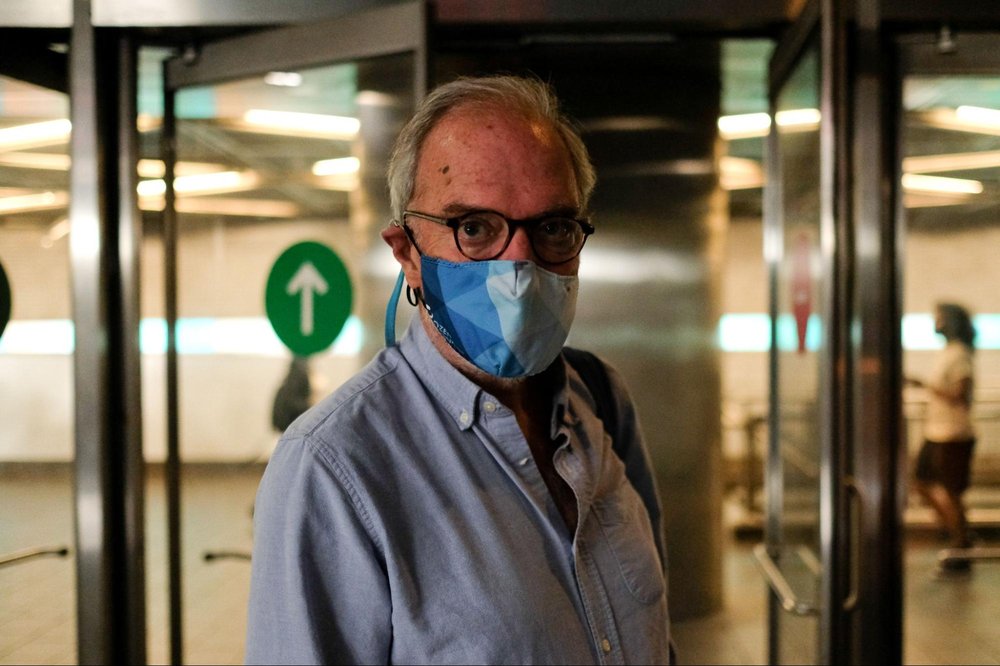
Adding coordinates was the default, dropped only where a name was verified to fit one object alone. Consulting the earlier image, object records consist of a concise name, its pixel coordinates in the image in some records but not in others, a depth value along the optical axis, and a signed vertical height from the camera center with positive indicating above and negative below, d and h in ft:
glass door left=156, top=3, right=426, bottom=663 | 10.02 +0.35
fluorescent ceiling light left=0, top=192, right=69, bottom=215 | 9.53 +1.32
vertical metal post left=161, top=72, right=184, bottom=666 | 10.02 -1.05
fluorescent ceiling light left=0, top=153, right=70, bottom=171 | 9.54 +1.78
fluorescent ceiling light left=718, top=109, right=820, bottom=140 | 13.12 +2.88
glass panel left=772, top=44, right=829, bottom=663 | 8.58 -0.33
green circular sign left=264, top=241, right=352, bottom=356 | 10.00 +0.25
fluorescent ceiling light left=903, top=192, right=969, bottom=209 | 9.11 +1.18
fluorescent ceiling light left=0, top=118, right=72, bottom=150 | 9.59 +2.06
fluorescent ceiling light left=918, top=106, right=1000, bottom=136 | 9.17 +2.04
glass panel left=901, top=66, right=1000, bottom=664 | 9.14 +0.32
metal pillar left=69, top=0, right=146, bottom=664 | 9.37 -0.32
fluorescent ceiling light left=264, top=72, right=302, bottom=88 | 9.36 +2.62
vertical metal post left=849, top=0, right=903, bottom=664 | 8.86 -0.40
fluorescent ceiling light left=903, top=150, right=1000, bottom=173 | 9.18 +1.59
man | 3.20 -0.63
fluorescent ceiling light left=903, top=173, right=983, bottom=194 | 9.18 +1.35
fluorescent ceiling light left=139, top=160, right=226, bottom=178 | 9.86 +1.78
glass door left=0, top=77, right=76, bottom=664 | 9.58 -0.67
